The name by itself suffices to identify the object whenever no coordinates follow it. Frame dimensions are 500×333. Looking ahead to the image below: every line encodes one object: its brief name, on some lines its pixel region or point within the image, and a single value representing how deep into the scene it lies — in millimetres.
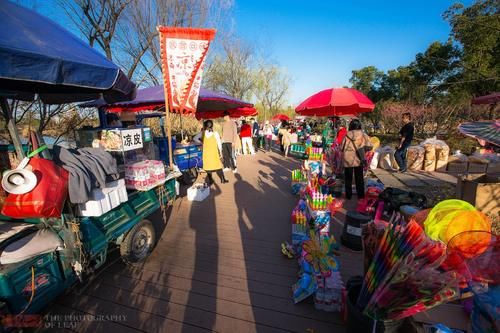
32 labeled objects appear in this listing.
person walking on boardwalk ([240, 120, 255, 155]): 12859
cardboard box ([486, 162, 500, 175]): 6921
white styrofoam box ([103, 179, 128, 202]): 2638
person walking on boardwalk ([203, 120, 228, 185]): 6211
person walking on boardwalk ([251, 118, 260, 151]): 16245
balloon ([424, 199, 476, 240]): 2408
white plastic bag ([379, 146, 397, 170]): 8203
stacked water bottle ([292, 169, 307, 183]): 6248
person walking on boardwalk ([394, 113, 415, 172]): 6760
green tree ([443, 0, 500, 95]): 12859
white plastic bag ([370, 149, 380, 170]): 8172
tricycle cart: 1824
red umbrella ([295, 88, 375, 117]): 5766
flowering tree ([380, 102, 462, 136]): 13898
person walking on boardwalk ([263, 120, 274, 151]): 14915
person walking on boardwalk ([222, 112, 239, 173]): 8509
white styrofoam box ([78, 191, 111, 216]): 2363
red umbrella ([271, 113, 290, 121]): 20919
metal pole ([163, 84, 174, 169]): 3941
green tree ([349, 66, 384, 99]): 31847
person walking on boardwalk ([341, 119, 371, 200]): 4973
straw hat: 1750
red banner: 3828
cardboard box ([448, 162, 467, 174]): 7573
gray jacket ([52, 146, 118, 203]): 2133
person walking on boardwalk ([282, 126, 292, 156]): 12268
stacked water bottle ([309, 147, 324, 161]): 7277
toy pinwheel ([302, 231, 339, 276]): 2562
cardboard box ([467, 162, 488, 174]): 7166
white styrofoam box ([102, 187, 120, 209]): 2536
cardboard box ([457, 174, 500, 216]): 3787
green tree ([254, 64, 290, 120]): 36156
